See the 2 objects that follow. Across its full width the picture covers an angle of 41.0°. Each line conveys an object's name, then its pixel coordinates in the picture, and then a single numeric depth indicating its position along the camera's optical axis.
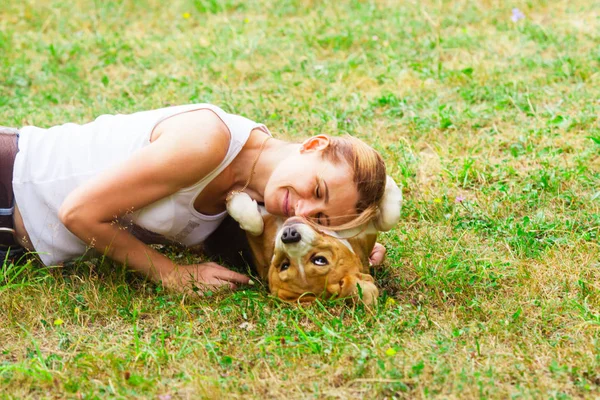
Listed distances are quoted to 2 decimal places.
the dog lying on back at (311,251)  2.85
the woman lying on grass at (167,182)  2.95
